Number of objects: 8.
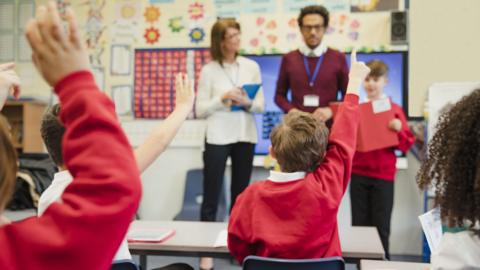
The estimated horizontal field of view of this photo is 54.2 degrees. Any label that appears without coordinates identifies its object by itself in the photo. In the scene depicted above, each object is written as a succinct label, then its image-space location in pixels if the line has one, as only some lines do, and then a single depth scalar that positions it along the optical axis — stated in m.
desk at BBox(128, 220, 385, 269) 1.80
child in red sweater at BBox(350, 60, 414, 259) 3.13
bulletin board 4.16
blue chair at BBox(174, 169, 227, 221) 4.41
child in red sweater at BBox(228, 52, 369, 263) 1.63
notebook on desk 1.98
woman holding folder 3.33
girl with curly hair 1.03
